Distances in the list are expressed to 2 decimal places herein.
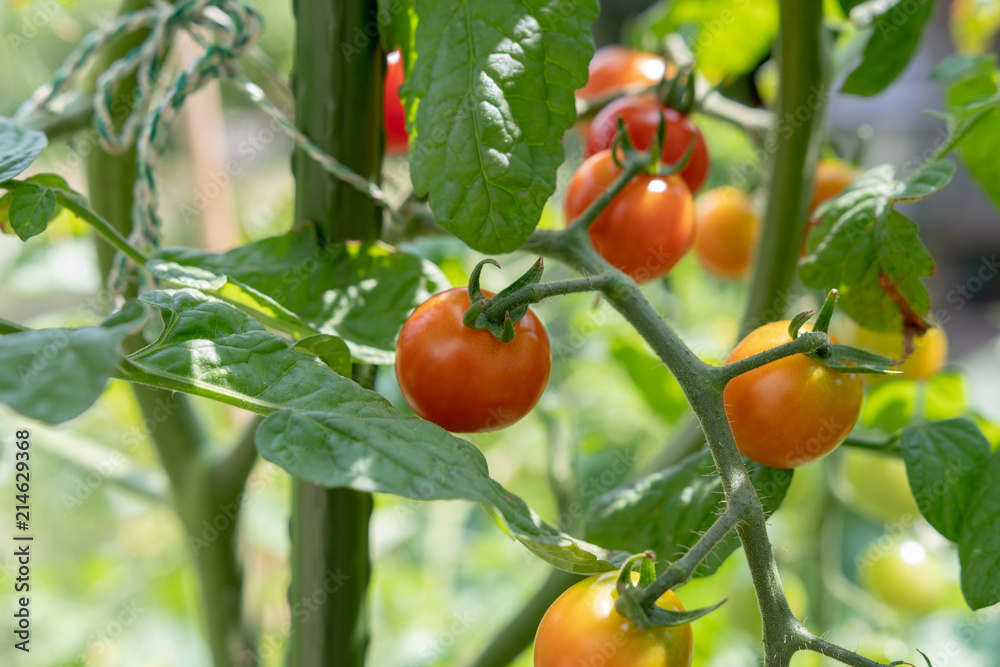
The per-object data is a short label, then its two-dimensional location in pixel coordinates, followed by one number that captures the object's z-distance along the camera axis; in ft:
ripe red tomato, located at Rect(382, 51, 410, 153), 1.50
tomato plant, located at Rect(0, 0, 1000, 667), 0.86
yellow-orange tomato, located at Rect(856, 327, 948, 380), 1.66
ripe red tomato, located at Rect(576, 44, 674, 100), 1.77
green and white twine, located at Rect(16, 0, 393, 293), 1.28
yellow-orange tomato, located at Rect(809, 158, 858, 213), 1.69
